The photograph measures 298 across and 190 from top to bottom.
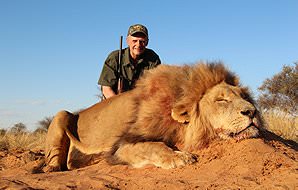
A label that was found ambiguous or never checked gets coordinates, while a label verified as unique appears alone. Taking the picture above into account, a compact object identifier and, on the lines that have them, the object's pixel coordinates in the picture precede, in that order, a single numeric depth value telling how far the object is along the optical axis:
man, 6.80
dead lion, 3.91
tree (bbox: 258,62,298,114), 14.88
